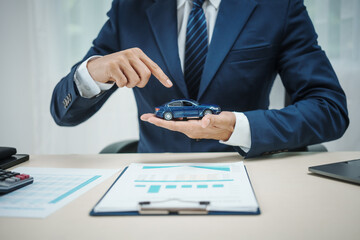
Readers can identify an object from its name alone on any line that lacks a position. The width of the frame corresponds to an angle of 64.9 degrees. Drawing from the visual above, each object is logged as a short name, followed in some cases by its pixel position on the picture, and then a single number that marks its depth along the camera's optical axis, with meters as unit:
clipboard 0.54
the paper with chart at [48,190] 0.58
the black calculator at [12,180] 0.67
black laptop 0.72
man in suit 1.12
